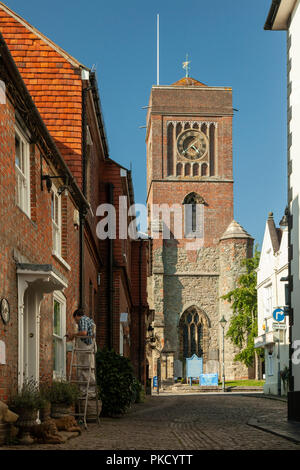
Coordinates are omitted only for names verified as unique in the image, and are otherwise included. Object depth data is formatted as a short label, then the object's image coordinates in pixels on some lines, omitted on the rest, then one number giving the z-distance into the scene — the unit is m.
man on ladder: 13.32
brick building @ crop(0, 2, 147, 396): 15.45
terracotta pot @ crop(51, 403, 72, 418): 11.88
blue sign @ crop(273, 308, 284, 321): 27.70
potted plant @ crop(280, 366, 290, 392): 30.83
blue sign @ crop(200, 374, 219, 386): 48.56
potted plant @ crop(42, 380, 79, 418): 11.87
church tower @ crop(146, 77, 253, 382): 65.56
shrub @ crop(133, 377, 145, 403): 23.98
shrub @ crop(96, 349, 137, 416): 16.39
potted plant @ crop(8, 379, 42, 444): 9.45
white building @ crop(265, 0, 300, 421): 15.13
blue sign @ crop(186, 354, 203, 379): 55.19
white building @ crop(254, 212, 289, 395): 32.41
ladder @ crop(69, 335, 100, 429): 13.31
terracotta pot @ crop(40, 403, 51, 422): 11.10
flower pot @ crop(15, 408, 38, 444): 9.37
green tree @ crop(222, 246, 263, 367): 59.34
